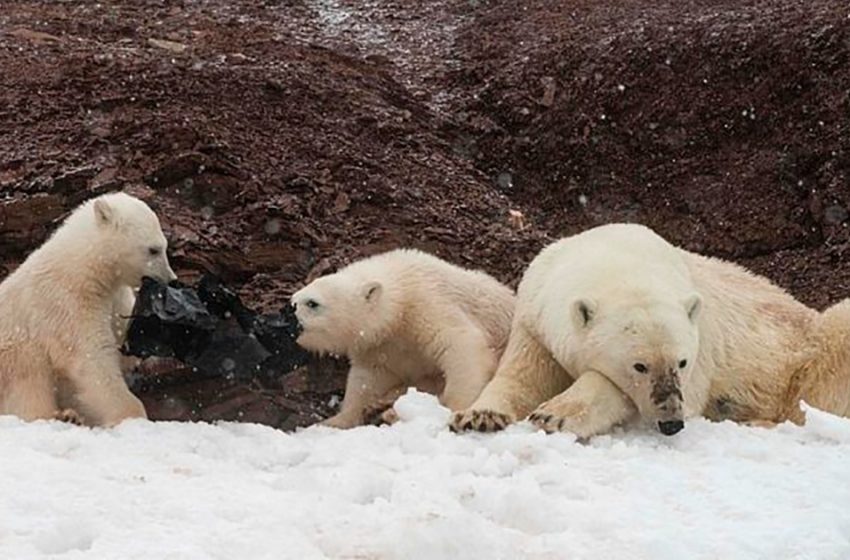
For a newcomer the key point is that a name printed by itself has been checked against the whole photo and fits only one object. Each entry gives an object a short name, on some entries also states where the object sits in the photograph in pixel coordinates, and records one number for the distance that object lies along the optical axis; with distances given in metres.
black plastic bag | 12.93
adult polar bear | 11.25
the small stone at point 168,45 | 24.94
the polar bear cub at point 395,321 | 14.05
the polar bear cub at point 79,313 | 12.48
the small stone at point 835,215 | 20.56
